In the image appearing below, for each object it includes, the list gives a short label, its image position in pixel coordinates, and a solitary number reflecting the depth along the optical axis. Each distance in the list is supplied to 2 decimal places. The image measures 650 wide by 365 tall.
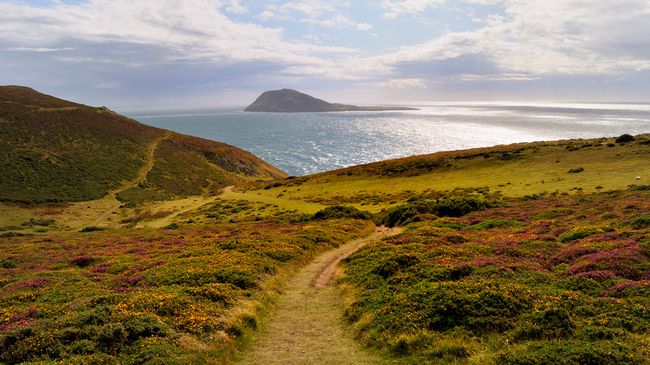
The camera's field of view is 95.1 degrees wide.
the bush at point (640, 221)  15.74
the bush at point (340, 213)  36.16
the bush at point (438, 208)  31.53
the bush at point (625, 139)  57.60
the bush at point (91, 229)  44.64
